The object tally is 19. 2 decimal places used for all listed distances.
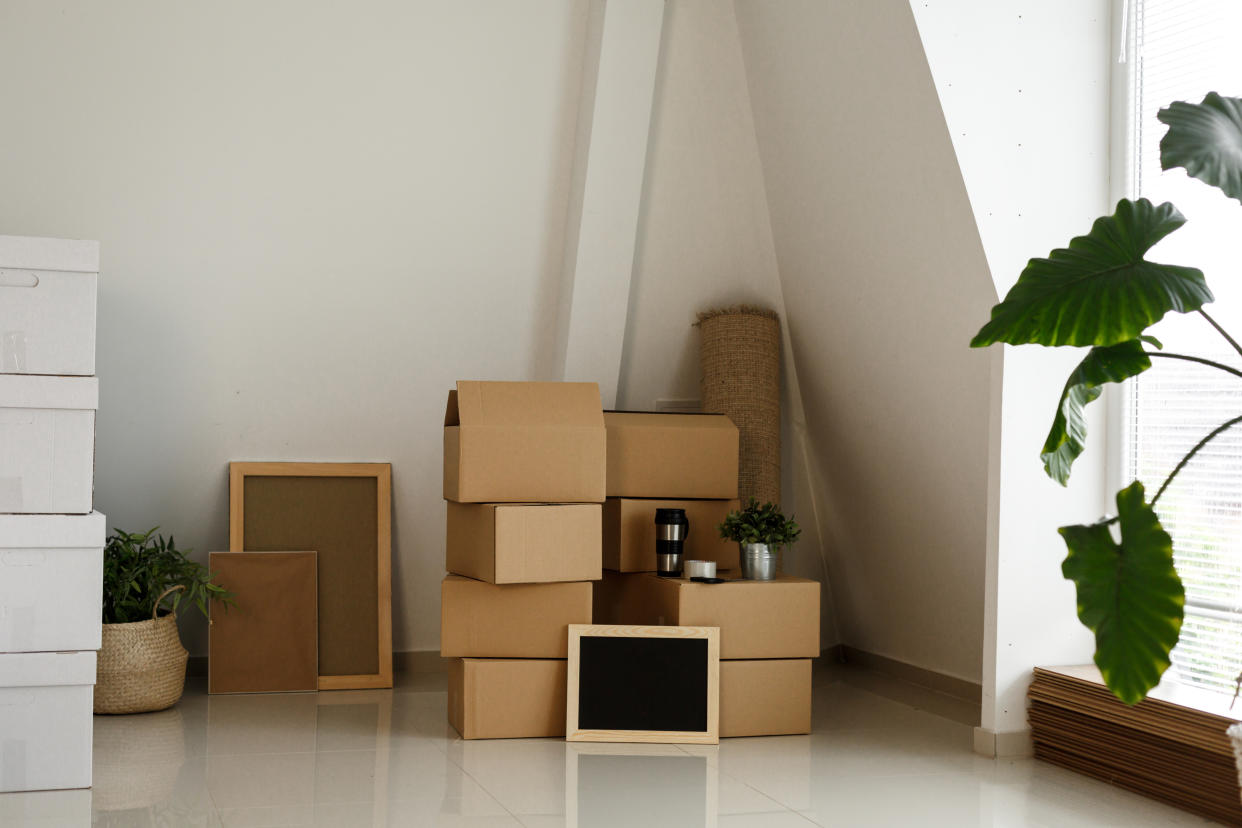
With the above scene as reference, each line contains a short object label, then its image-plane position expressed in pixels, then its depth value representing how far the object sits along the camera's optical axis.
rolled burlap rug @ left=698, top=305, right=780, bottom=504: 4.18
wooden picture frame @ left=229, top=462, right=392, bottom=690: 4.07
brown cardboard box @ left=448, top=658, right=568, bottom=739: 3.34
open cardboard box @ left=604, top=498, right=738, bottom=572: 3.74
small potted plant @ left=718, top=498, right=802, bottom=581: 3.55
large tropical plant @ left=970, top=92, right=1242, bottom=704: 1.86
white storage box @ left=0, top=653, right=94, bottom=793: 2.78
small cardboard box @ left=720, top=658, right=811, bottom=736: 3.42
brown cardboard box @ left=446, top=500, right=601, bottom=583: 3.26
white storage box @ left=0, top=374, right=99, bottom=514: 2.84
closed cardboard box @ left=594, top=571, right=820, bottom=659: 3.39
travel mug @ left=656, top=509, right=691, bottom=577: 3.60
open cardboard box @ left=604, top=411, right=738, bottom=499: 3.73
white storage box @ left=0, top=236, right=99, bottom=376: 2.85
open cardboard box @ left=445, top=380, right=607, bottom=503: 3.32
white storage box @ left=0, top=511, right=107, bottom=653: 2.81
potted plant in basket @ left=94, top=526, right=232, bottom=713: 3.59
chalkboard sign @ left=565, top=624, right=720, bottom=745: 3.32
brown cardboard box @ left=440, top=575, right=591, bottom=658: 3.36
